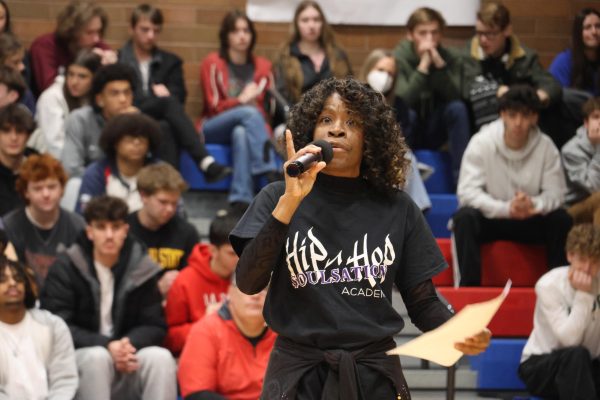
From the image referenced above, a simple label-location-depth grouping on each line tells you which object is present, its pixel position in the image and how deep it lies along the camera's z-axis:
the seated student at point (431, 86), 12.36
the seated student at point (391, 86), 11.16
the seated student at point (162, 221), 9.80
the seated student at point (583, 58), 12.50
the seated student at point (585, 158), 10.93
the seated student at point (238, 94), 11.71
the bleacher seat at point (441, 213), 11.74
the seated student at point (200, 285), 9.17
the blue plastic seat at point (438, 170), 12.62
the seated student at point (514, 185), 10.45
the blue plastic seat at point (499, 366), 9.44
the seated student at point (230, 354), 8.23
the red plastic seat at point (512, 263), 10.51
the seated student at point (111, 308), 8.36
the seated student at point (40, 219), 9.40
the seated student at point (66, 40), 12.54
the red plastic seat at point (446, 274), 10.46
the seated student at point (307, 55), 12.53
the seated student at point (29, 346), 7.88
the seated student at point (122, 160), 10.50
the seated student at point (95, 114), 11.23
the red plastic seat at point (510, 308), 9.85
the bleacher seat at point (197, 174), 12.11
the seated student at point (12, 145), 10.36
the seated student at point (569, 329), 8.72
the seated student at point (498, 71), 12.27
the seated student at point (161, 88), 11.62
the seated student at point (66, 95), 11.70
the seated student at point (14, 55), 11.85
